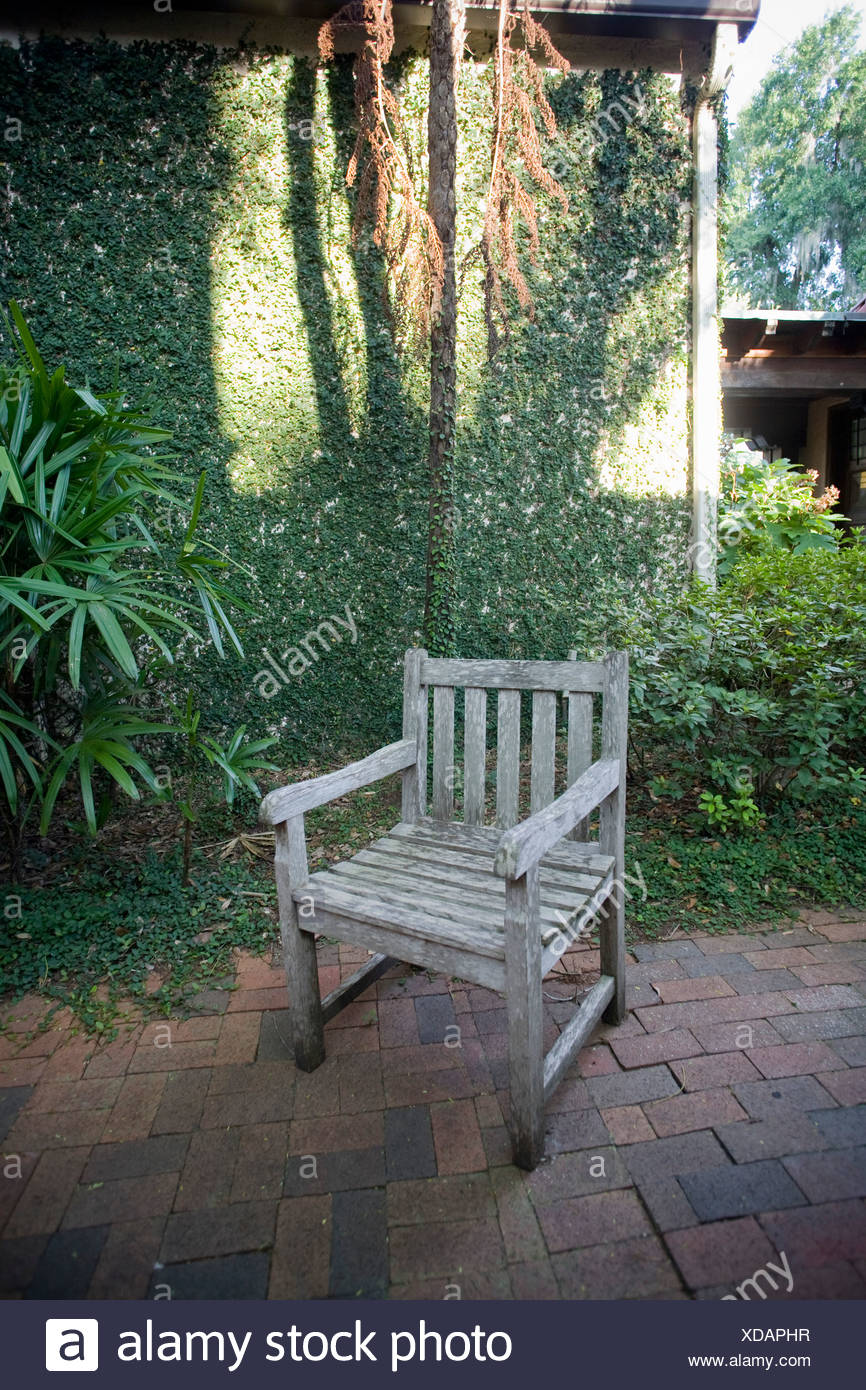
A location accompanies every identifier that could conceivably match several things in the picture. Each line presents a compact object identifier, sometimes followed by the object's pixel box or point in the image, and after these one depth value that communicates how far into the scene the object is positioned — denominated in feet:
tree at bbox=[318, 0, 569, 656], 10.41
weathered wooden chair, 4.71
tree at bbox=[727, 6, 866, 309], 62.23
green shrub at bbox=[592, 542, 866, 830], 9.11
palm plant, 6.93
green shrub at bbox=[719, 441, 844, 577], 16.65
